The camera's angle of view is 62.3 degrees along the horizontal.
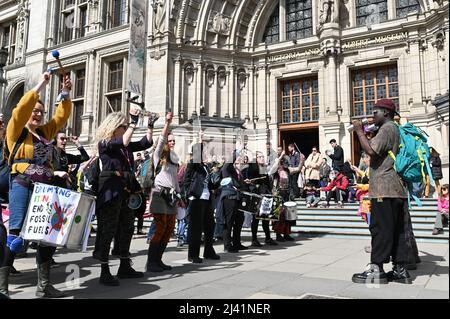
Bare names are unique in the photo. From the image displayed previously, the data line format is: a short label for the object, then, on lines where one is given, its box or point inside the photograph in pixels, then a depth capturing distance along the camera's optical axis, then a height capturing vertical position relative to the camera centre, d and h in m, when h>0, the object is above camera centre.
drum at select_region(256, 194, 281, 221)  7.23 -0.12
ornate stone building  15.13 +6.46
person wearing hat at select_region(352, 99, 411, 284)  4.06 -0.07
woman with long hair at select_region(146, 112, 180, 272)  4.95 -0.03
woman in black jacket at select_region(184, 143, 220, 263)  5.62 +0.00
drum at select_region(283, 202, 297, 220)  8.17 -0.13
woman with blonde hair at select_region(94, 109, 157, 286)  4.16 +0.26
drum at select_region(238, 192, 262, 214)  6.96 +0.02
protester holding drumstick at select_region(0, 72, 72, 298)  3.47 +0.31
